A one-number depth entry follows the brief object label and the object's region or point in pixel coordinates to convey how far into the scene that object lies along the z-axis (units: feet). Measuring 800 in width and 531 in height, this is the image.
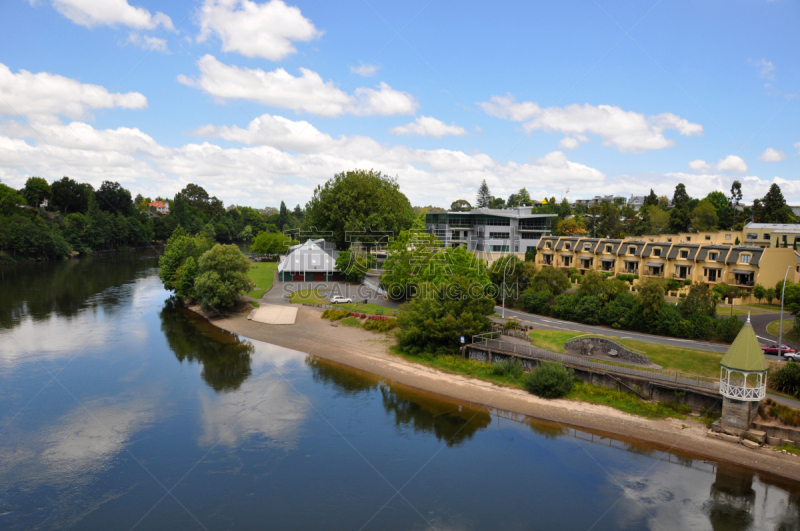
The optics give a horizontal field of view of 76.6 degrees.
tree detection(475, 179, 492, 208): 542.81
